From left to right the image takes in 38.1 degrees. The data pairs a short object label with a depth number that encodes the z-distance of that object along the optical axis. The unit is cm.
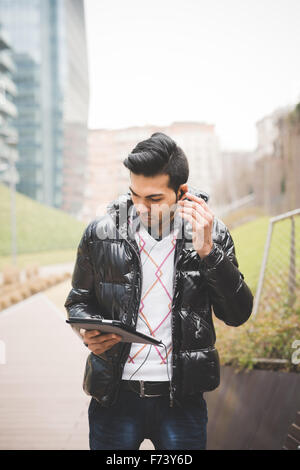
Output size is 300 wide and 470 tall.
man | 111
